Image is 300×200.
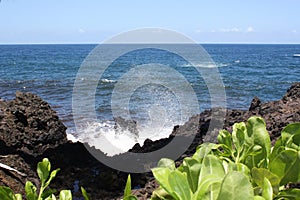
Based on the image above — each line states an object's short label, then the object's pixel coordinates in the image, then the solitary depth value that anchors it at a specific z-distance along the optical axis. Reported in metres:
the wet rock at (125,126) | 7.83
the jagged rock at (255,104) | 3.86
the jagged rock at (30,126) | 3.73
